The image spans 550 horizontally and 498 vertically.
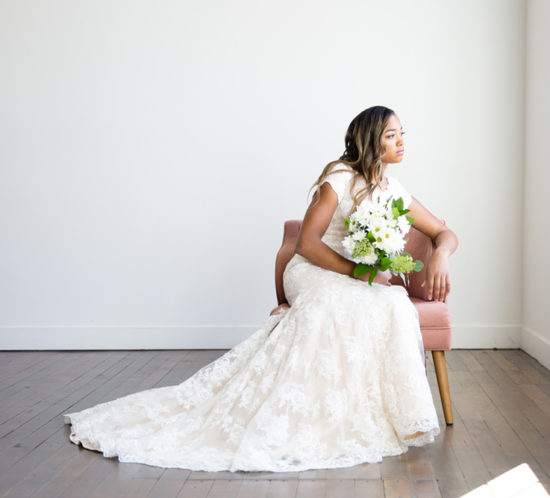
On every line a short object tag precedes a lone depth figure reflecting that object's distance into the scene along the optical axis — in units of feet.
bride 8.96
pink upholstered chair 10.36
